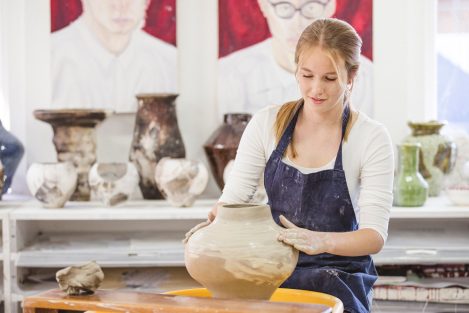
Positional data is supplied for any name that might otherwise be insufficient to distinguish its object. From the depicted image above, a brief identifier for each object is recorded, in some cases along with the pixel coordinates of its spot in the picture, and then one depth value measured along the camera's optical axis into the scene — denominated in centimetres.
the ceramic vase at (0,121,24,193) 341
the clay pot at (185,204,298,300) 176
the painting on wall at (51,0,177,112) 355
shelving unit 316
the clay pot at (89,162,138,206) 326
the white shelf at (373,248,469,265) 312
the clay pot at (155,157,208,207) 325
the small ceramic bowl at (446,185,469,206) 324
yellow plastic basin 183
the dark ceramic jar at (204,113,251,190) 337
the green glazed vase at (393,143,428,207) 325
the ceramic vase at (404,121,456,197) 344
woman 206
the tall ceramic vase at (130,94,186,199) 343
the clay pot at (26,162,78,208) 324
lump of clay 176
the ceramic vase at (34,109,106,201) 337
